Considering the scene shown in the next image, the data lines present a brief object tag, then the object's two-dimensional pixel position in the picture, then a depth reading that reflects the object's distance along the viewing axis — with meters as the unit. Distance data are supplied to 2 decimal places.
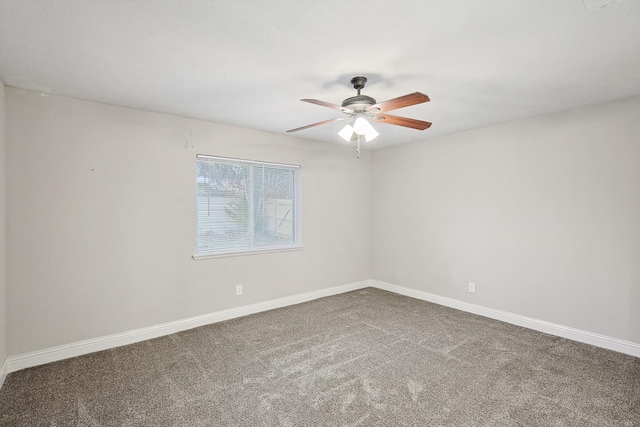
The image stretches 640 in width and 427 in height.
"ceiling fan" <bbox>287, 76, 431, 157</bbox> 2.20
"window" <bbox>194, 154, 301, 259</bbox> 3.71
